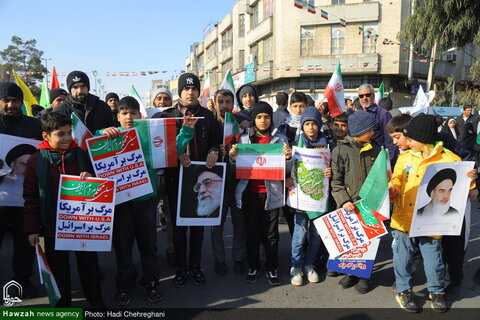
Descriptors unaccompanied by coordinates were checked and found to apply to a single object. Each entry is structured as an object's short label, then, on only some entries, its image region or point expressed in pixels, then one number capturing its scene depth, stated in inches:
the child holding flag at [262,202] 145.5
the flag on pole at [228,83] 288.7
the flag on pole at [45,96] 273.9
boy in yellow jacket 123.0
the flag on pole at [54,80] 296.5
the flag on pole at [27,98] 241.6
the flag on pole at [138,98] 233.1
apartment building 1024.2
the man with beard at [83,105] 148.7
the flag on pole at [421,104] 307.4
